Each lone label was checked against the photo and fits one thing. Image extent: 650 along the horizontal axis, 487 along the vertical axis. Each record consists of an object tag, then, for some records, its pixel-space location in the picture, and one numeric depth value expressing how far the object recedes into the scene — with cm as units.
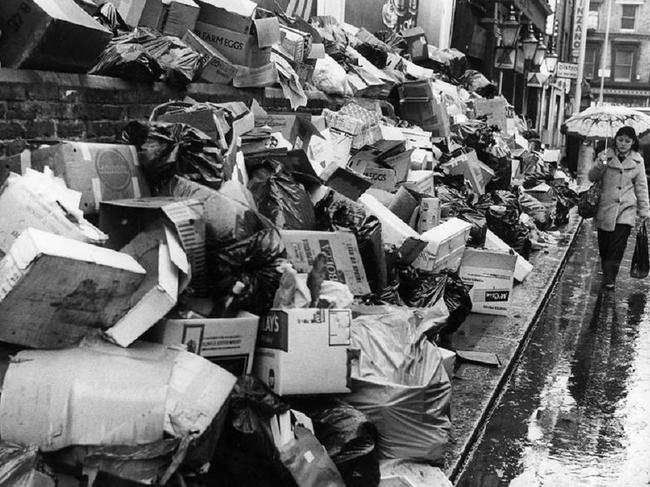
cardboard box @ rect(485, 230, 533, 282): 768
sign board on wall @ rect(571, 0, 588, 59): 3400
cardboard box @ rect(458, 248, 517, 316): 659
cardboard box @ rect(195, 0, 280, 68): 641
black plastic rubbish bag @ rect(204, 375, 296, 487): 288
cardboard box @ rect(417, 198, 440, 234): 647
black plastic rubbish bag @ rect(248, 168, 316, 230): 458
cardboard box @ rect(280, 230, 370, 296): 425
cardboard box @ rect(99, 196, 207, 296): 329
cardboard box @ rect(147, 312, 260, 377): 312
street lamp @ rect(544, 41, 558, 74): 2342
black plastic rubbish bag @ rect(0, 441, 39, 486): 245
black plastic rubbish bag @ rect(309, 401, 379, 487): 320
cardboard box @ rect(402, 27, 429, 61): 1406
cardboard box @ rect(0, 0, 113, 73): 430
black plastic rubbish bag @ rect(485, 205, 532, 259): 877
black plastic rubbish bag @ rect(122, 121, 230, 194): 407
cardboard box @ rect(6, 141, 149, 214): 387
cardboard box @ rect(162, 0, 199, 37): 608
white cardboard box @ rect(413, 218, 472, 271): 575
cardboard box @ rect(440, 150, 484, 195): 925
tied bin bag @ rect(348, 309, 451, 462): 352
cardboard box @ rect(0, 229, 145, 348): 273
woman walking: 809
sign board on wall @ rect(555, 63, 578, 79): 2420
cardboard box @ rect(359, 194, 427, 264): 544
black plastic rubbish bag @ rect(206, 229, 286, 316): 339
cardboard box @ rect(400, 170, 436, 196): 722
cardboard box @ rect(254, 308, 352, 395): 327
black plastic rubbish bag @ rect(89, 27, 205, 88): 513
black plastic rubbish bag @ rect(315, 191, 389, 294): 482
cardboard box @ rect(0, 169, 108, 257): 317
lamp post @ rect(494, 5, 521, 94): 1983
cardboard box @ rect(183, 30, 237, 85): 605
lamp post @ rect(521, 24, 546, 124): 2144
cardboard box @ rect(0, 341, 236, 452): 269
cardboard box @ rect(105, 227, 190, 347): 299
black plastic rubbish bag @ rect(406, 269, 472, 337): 527
